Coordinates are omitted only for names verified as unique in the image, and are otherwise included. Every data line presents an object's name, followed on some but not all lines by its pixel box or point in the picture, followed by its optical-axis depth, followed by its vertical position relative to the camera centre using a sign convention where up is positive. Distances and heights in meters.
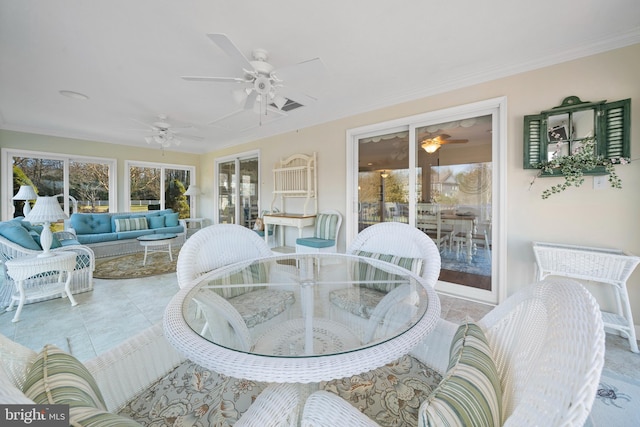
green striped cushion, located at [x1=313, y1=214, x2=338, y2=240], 3.80 -0.24
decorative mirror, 2.02 +0.71
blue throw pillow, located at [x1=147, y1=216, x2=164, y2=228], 5.59 -0.22
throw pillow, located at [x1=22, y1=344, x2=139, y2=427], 0.46 -0.38
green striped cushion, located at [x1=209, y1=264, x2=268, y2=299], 1.41 -0.43
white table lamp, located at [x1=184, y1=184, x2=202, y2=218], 6.50 +0.53
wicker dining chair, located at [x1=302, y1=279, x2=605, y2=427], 0.39 -0.30
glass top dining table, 0.72 -0.46
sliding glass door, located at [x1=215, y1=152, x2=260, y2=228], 5.62 +0.53
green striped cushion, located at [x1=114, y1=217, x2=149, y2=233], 5.08 -0.26
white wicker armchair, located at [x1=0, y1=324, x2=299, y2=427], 0.61 -0.61
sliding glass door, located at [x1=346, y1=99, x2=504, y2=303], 2.67 +0.33
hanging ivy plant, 2.04 +0.39
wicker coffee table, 4.21 -0.49
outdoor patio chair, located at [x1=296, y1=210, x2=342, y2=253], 3.60 -0.38
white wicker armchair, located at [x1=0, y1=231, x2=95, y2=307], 2.55 -0.69
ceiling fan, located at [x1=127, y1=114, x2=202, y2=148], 3.97 +1.32
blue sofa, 4.64 -0.36
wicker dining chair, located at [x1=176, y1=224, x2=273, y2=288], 1.50 -0.27
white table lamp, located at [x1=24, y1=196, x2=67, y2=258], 2.52 -0.04
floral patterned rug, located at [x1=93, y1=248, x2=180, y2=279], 3.65 -0.90
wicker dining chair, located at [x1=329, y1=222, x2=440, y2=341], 1.39 -0.34
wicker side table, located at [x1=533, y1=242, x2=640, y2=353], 1.82 -0.45
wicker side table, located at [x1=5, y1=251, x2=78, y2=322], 2.37 -0.59
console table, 4.05 -0.18
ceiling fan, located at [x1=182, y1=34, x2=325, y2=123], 1.92 +1.19
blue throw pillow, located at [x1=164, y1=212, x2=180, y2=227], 5.82 -0.21
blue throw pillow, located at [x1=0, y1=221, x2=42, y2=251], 2.66 -0.25
